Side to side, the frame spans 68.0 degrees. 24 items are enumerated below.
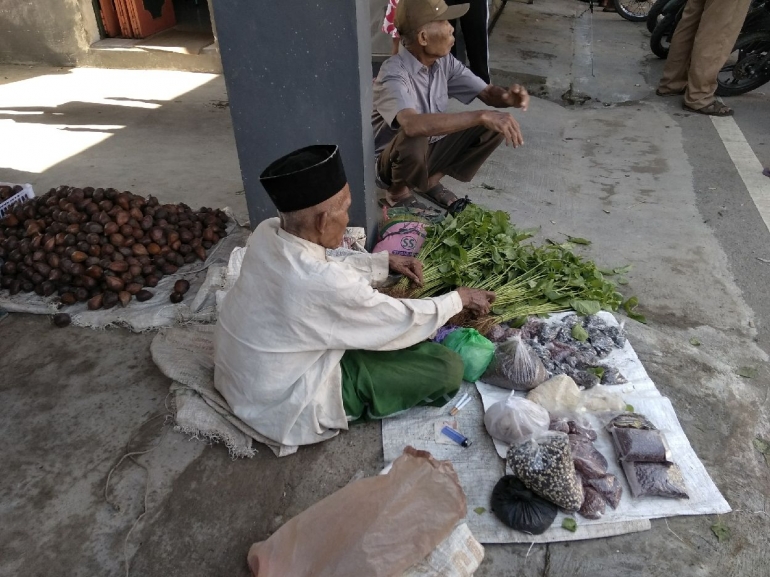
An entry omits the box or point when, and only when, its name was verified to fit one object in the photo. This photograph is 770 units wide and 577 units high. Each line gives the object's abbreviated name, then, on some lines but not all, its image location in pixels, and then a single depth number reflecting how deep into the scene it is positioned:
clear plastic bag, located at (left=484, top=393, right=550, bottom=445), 2.34
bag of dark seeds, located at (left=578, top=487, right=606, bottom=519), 2.11
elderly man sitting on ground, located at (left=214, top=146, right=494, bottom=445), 2.09
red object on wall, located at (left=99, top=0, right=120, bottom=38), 8.20
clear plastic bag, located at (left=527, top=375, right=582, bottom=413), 2.55
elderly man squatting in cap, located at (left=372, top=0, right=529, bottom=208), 3.51
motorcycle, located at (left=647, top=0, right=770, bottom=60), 6.66
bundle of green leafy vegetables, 3.09
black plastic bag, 2.04
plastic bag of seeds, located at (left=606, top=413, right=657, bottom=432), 2.35
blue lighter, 2.42
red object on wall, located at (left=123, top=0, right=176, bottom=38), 8.21
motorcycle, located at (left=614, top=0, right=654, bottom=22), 11.01
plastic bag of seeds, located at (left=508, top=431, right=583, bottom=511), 2.08
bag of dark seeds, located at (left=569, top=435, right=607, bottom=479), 2.21
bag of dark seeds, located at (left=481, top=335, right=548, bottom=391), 2.62
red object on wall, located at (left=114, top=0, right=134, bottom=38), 8.20
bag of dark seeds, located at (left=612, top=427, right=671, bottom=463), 2.23
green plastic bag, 2.67
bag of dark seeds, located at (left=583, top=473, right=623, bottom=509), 2.15
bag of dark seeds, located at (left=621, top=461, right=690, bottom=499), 2.18
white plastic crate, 3.77
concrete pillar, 2.94
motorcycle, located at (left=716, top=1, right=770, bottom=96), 6.54
